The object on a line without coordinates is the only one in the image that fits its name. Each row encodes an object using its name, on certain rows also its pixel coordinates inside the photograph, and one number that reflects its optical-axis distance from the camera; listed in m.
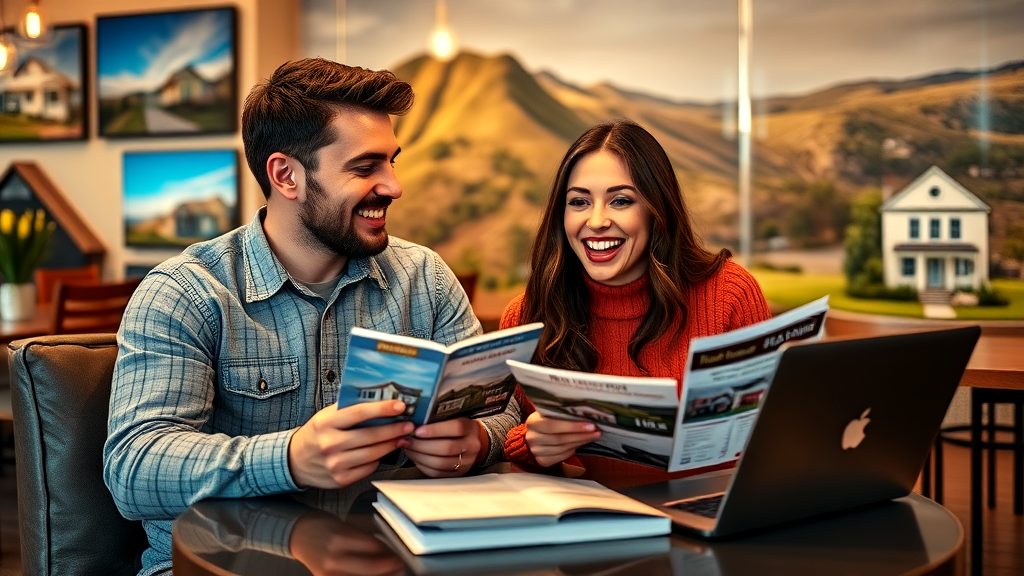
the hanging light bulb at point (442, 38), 5.29
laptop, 1.12
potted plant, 4.12
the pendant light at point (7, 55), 4.16
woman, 2.08
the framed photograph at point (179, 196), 5.38
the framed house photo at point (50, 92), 5.60
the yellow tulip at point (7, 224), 4.34
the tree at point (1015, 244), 4.63
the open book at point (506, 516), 1.17
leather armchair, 1.63
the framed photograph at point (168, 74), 5.31
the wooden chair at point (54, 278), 5.12
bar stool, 3.31
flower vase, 4.10
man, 1.42
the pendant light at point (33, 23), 4.03
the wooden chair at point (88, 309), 3.84
